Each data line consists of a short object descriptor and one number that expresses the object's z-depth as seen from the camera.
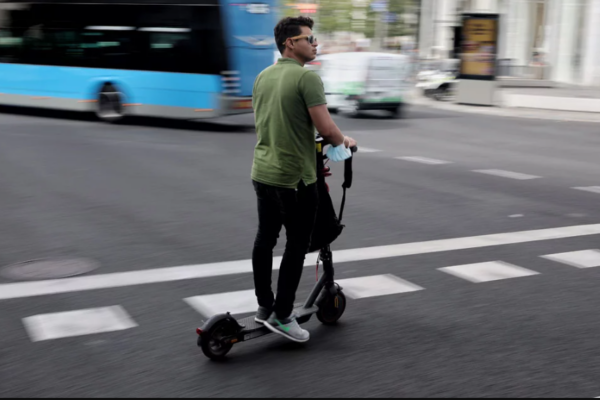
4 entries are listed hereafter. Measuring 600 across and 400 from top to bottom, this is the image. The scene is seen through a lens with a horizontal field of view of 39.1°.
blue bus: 16.73
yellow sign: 24.95
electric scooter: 4.34
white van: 20.91
